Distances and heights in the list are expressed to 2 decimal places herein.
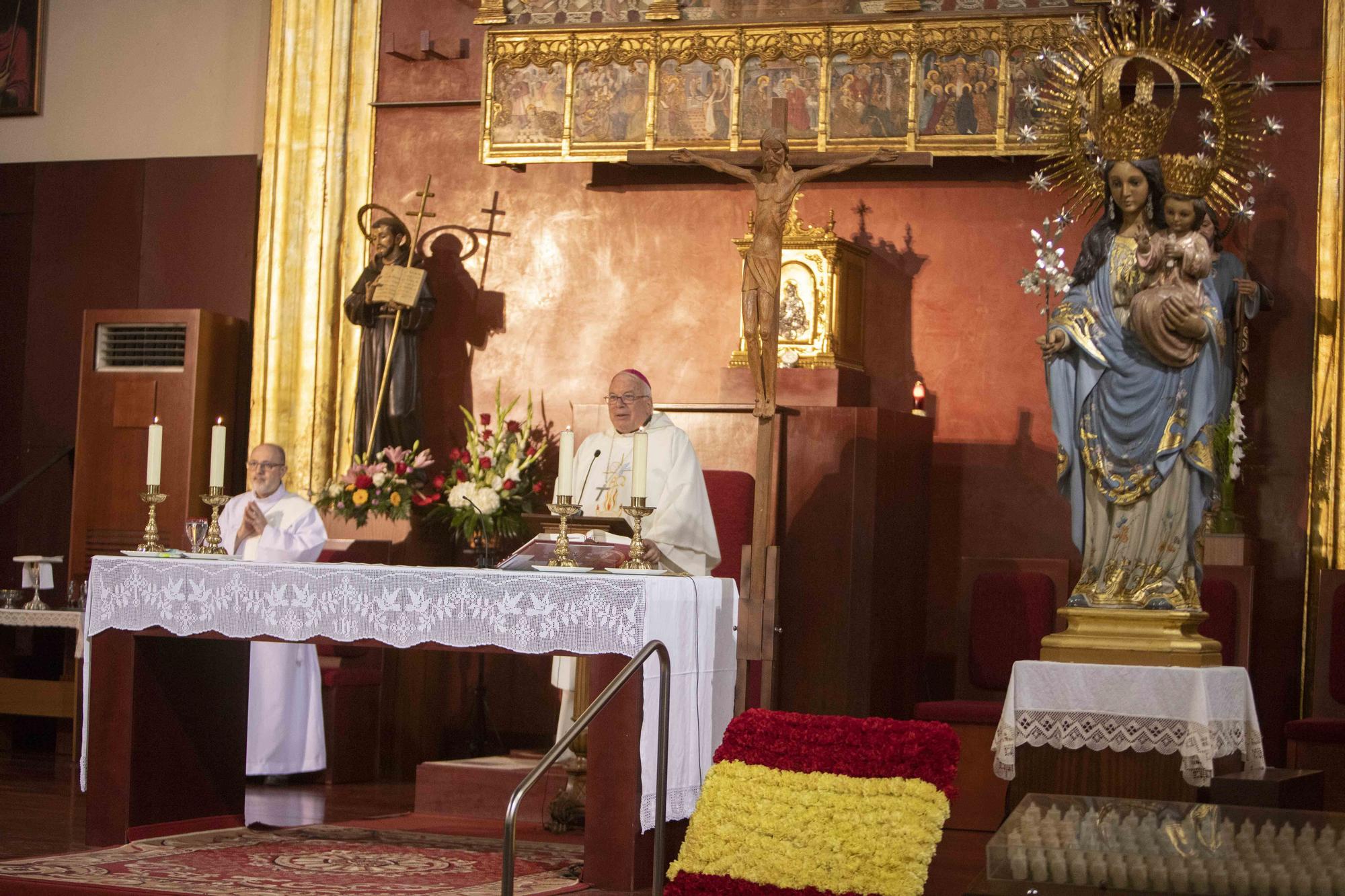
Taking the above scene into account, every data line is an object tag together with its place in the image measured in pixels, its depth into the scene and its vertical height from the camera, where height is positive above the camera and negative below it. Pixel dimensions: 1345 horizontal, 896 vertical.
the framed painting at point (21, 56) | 11.60 +2.69
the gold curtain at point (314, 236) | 10.73 +1.46
